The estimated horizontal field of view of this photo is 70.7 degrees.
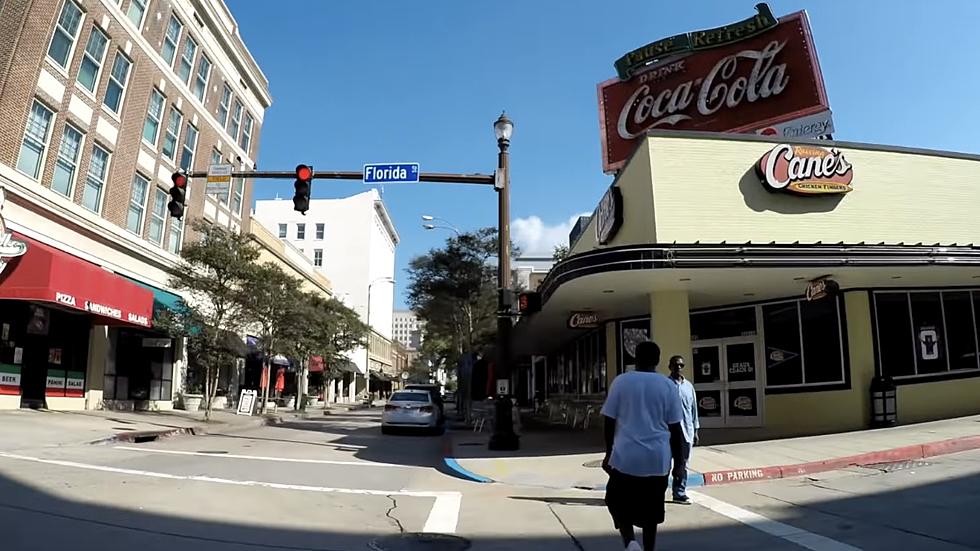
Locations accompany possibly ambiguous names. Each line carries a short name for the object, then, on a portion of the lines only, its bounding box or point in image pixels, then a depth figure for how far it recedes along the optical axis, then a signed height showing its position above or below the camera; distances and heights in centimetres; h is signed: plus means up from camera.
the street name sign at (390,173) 1477 +471
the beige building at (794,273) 1278 +244
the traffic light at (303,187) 1473 +434
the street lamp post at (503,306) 1480 +193
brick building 1881 +686
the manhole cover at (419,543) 630 -136
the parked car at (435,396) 2438 -1
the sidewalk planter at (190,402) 2928 -47
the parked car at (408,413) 2141 -56
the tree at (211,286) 2277 +346
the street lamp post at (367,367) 7419 +295
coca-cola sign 1959 +908
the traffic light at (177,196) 1494 +417
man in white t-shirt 500 -35
